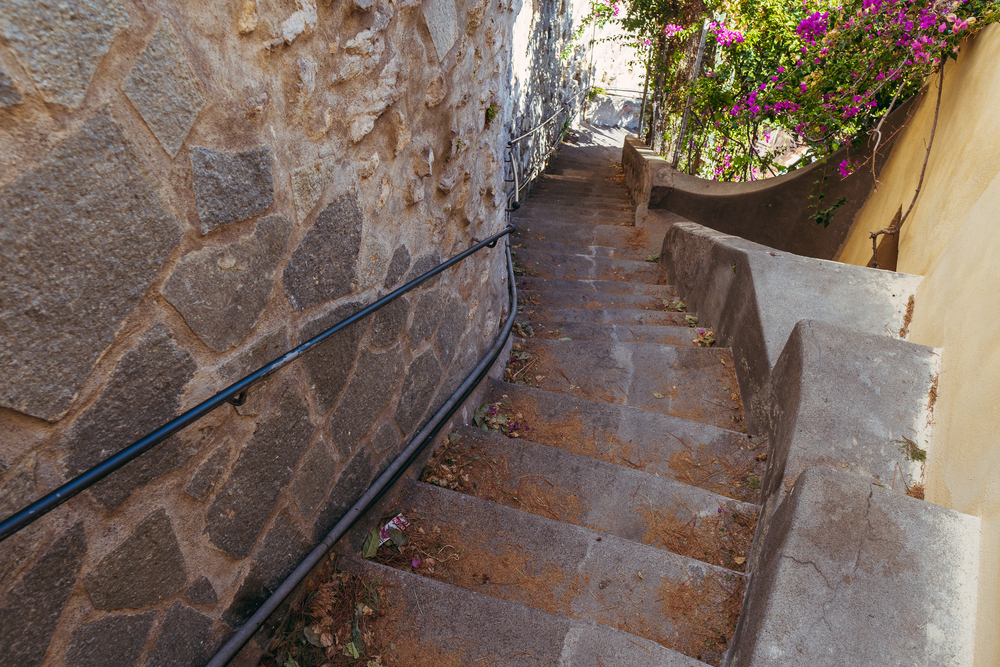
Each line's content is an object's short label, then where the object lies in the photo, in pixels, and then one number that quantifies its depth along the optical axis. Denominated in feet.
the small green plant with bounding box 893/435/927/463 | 5.82
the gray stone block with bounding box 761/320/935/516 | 5.96
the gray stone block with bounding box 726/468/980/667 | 4.22
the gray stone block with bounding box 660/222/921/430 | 8.21
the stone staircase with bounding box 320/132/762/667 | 5.18
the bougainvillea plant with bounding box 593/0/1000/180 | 10.33
